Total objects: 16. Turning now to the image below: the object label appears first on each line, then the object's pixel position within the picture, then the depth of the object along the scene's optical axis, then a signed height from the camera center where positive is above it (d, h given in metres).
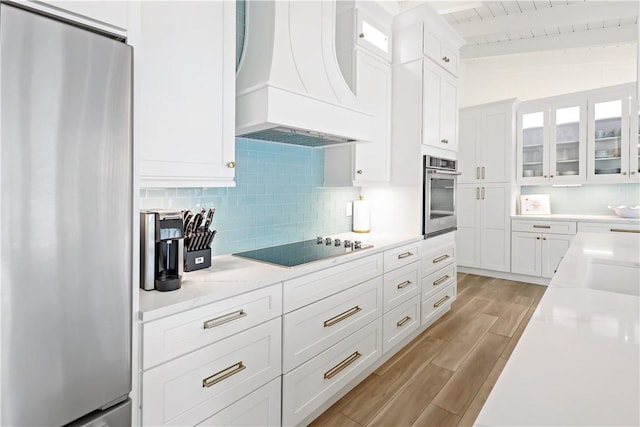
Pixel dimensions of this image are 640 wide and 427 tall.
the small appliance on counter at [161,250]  1.34 -0.18
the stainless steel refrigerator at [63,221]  0.86 -0.05
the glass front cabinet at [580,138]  4.05 +0.92
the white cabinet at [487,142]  4.64 +0.94
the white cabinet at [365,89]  2.56 +0.95
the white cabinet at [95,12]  0.94 +0.56
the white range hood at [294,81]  1.76 +0.71
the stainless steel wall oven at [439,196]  2.91 +0.12
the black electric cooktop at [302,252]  1.89 -0.28
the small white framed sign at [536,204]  4.74 +0.08
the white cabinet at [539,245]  4.30 -0.47
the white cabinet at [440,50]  2.88 +1.43
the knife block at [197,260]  1.64 -0.26
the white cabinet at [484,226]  4.69 -0.24
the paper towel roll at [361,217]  3.05 -0.08
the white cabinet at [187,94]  1.41 +0.50
